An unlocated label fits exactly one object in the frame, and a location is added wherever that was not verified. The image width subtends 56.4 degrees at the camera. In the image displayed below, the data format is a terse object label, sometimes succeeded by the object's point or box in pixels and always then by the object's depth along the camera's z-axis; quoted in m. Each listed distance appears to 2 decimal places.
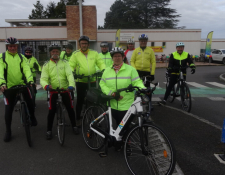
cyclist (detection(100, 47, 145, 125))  3.44
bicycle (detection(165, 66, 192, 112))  6.22
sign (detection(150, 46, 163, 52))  31.67
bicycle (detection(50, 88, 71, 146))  4.09
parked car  26.80
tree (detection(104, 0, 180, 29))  48.28
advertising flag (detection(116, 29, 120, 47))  27.76
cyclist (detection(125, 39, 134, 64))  7.12
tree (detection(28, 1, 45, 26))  57.88
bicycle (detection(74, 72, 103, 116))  4.57
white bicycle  2.68
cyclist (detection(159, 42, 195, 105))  6.54
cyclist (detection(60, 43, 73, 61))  7.47
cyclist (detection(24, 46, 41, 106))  6.74
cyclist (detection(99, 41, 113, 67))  6.72
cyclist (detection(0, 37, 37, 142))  4.30
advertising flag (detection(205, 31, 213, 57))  29.07
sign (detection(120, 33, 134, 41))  30.66
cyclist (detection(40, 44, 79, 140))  4.27
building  26.86
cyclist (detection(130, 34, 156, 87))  6.14
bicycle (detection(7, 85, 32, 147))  4.09
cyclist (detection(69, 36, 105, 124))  4.80
